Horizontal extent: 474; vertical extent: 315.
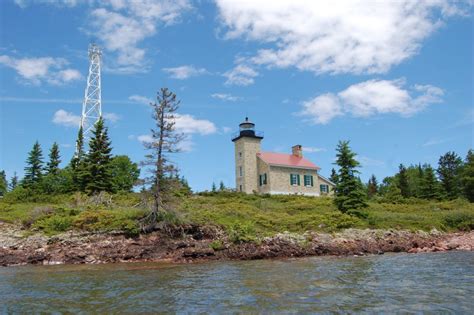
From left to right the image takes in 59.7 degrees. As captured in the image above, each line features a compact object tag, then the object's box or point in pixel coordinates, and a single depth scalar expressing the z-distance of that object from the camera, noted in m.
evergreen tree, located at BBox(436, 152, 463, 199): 53.12
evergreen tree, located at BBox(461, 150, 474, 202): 49.56
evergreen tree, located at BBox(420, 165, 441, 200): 50.99
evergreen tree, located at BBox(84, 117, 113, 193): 40.16
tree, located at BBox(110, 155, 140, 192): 47.56
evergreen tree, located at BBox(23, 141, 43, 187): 49.24
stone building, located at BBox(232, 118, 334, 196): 48.53
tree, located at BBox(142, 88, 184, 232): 26.16
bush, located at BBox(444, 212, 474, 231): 32.25
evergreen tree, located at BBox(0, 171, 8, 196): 57.43
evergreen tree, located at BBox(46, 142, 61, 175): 51.00
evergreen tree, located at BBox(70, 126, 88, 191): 40.78
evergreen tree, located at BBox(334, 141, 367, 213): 33.62
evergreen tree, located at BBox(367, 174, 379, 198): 65.44
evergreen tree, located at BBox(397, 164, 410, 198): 58.00
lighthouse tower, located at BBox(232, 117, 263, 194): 49.31
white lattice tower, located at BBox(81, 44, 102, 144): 47.47
